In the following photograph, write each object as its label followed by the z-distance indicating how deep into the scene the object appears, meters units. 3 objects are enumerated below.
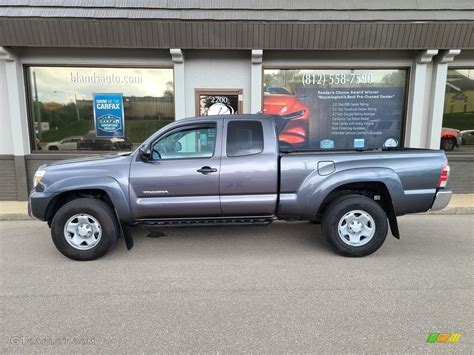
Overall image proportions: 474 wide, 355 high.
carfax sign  7.89
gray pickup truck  4.18
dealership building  6.86
